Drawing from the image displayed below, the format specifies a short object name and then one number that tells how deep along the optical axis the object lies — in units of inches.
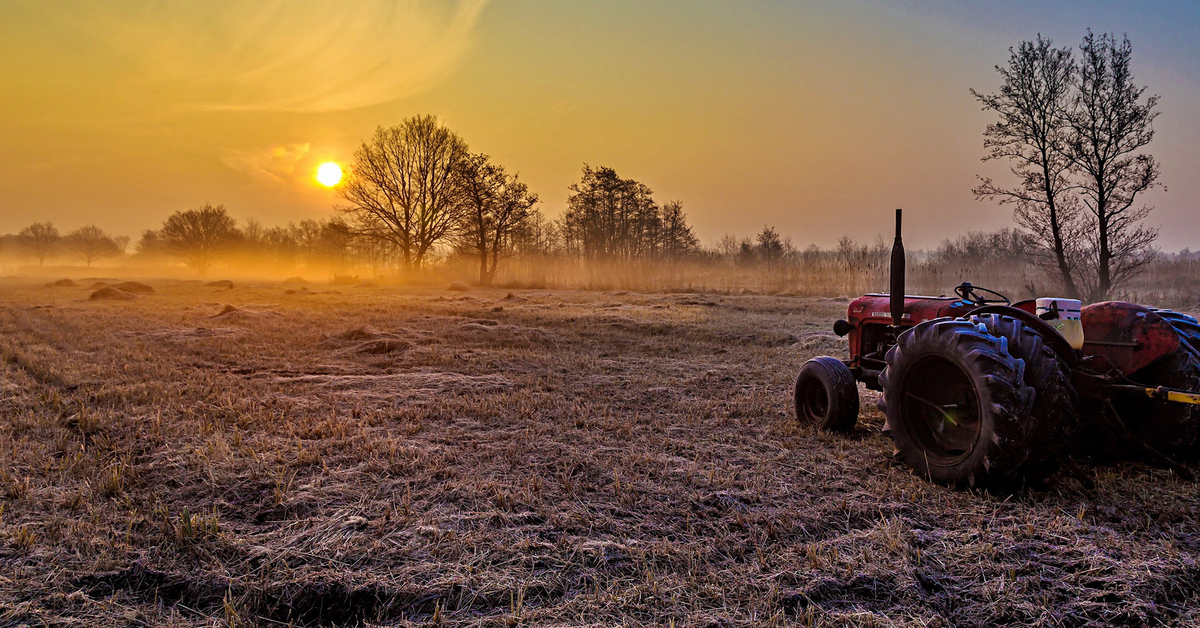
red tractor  110.1
